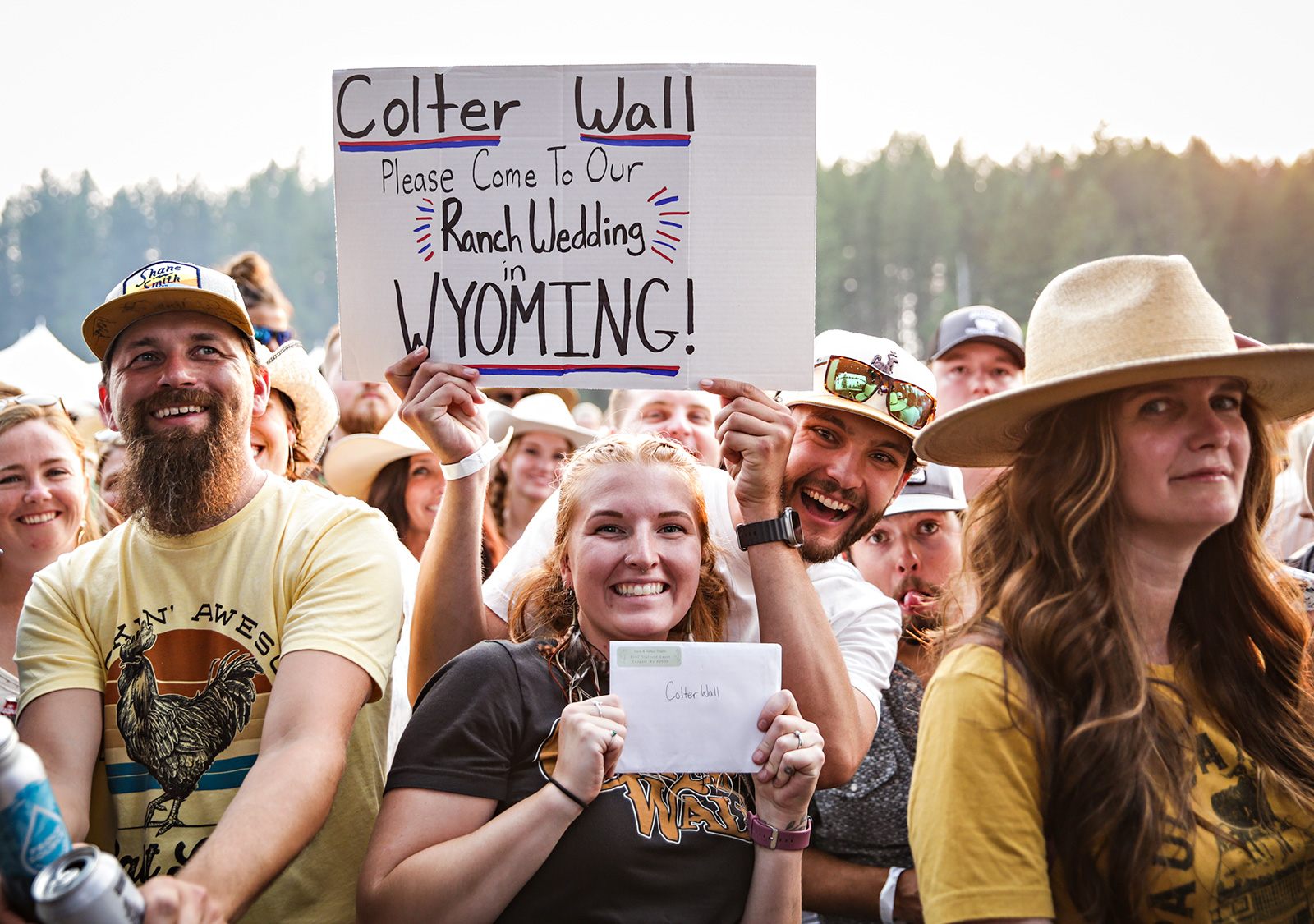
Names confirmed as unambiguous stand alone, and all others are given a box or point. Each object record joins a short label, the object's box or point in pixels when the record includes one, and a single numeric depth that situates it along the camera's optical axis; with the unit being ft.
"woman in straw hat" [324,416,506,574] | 16.25
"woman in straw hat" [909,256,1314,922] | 6.44
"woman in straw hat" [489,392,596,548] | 17.78
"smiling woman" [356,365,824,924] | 7.41
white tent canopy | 23.11
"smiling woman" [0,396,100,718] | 11.93
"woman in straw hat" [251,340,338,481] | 12.23
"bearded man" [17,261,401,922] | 8.01
